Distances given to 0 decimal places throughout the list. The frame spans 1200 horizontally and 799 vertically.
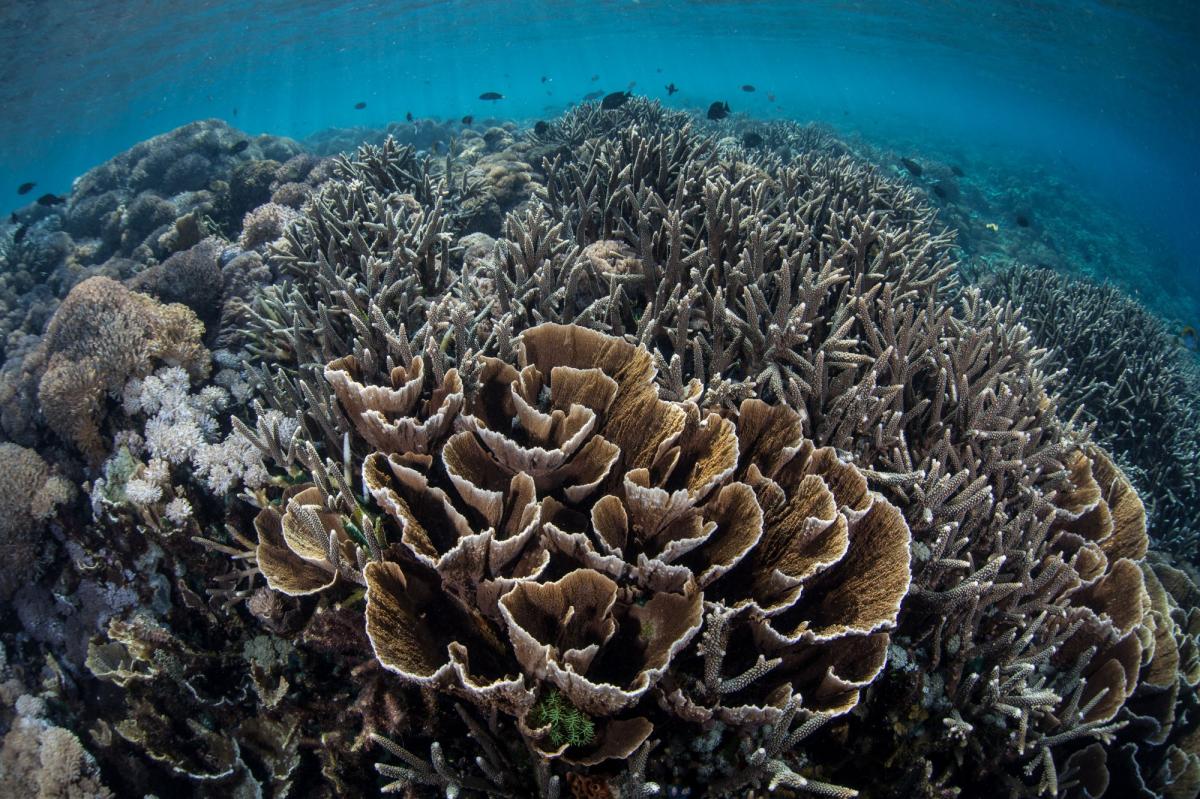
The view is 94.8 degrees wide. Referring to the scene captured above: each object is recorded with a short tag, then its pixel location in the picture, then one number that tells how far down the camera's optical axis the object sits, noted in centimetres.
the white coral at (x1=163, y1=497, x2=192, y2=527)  304
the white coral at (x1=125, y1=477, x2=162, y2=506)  304
